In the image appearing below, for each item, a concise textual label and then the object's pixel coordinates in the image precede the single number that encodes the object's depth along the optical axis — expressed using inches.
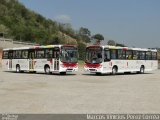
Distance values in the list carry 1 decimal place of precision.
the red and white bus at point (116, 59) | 906.9
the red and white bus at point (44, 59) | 894.7
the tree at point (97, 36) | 4129.0
